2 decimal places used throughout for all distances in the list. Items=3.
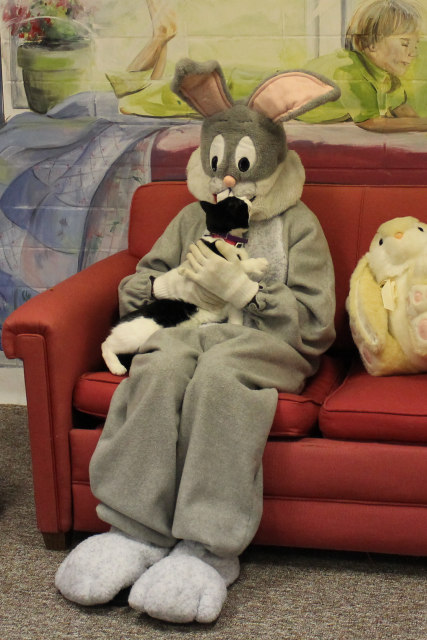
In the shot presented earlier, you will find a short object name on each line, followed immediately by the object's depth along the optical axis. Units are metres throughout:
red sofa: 3.85
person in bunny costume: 3.75
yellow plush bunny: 4.02
